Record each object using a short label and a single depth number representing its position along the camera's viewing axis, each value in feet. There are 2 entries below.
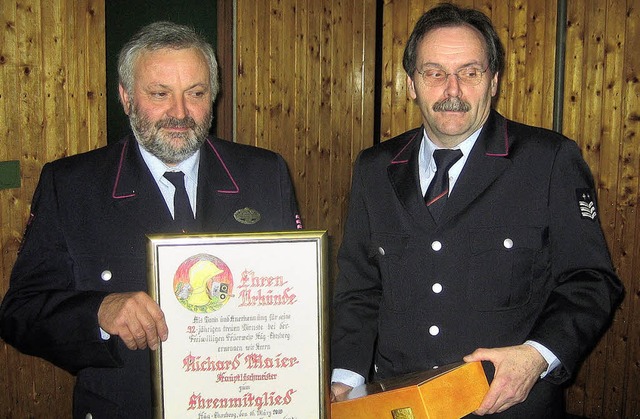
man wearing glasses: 5.64
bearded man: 5.20
